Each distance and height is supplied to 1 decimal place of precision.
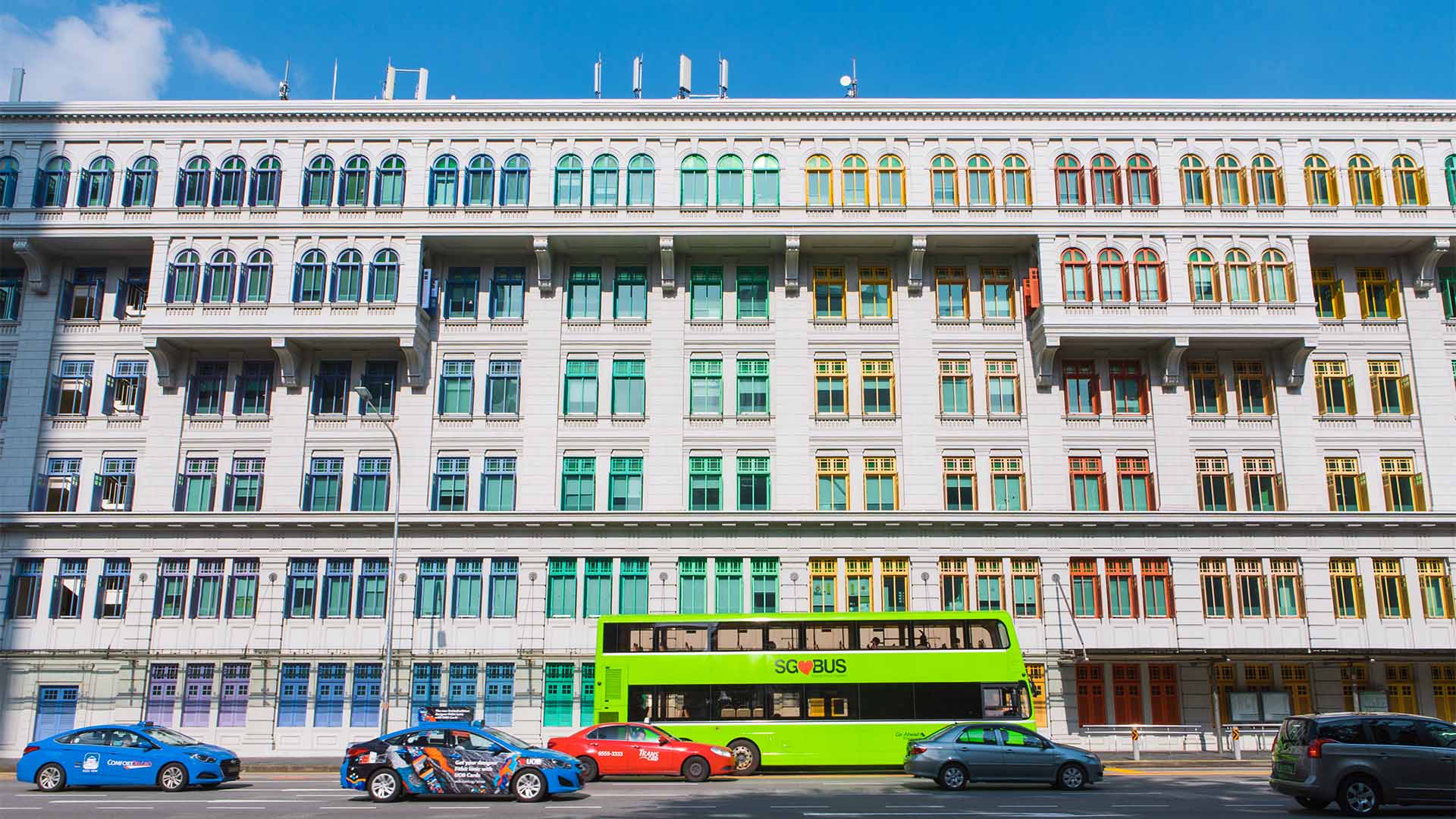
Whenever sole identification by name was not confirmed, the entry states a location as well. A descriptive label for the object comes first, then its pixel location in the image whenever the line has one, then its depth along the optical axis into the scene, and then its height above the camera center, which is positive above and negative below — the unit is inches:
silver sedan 1014.4 -113.2
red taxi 1095.0 -116.1
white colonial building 1518.2 +351.7
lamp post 1325.0 +3.4
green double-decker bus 1173.1 -47.4
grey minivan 786.8 -89.9
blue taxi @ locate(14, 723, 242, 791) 1011.3 -115.3
